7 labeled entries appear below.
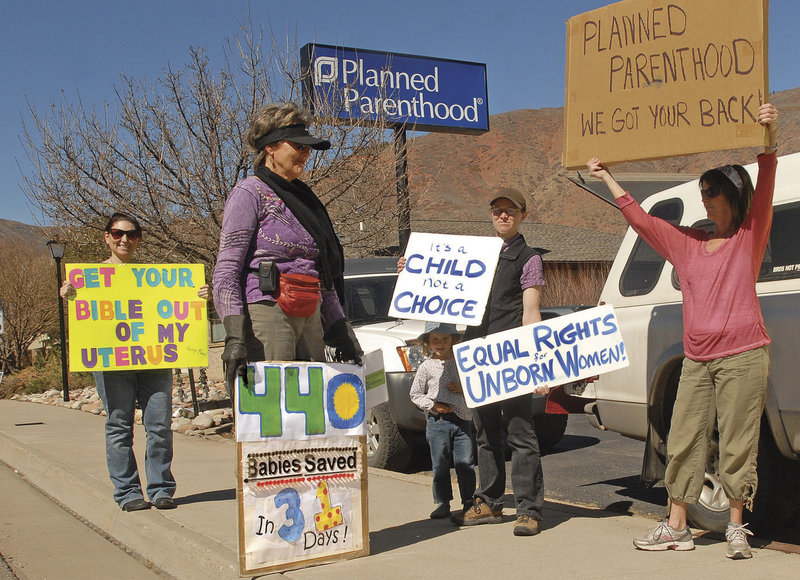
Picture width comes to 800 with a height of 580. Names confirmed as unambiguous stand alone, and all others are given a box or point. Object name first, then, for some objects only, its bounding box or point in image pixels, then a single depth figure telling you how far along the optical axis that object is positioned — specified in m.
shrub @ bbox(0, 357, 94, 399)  24.11
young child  5.50
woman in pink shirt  4.20
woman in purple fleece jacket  4.29
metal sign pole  13.34
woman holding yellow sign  5.93
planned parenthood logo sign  14.55
